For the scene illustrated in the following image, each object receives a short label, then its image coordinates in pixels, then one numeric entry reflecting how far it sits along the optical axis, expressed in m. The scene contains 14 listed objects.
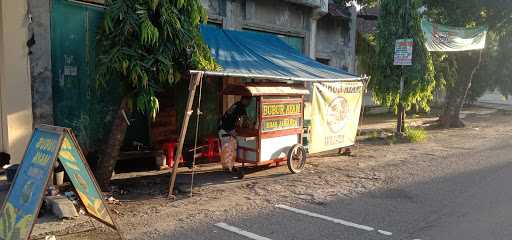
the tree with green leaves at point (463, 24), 15.35
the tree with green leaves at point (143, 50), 6.31
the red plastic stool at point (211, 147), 8.95
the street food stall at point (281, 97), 7.99
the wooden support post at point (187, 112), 6.52
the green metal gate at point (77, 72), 7.48
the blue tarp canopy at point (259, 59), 7.87
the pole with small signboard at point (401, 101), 13.52
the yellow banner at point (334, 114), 9.64
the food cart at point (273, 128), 8.02
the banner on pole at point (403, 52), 12.85
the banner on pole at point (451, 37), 13.62
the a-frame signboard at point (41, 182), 4.21
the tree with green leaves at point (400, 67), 13.50
